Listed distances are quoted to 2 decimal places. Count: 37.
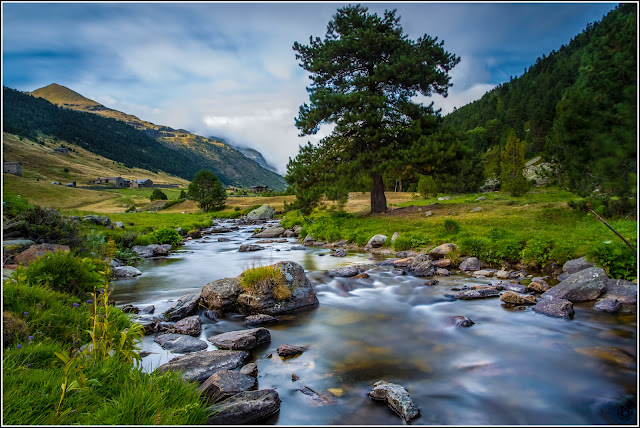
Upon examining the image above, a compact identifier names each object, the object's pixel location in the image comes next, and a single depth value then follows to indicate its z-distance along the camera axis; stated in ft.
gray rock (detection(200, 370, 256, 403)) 16.06
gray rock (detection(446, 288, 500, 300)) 33.91
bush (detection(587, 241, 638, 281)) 31.78
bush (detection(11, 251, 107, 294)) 24.16
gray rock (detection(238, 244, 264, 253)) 73.97
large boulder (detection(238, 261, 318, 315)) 31.37
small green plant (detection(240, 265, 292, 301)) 32.12
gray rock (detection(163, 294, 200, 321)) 30.19
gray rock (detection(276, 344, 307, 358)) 22.72
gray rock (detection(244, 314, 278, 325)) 28.96
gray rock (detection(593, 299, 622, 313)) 27.71
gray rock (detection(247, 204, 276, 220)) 173.76
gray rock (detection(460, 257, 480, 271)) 44.73
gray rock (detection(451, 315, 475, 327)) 27.96
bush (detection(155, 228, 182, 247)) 82.99
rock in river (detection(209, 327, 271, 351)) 23.43
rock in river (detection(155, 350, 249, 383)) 18.21
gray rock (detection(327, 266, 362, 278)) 45.62
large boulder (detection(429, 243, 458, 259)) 49.75
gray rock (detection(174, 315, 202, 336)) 26.43
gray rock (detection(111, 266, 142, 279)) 46.88
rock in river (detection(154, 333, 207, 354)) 23.02
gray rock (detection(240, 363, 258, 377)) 19.27
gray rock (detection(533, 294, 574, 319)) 27.71
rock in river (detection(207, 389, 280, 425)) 14.58
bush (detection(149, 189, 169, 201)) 344.53
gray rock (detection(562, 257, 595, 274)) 35.86
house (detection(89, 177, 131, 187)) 579.48
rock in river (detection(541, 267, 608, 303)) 30.32
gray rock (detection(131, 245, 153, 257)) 65.92
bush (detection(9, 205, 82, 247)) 39.75
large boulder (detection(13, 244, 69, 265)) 31.77
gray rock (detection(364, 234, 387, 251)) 65.48
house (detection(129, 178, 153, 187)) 620.90
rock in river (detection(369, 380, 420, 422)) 16.07
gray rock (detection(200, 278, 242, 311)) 32.07
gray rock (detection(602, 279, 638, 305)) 28.76
